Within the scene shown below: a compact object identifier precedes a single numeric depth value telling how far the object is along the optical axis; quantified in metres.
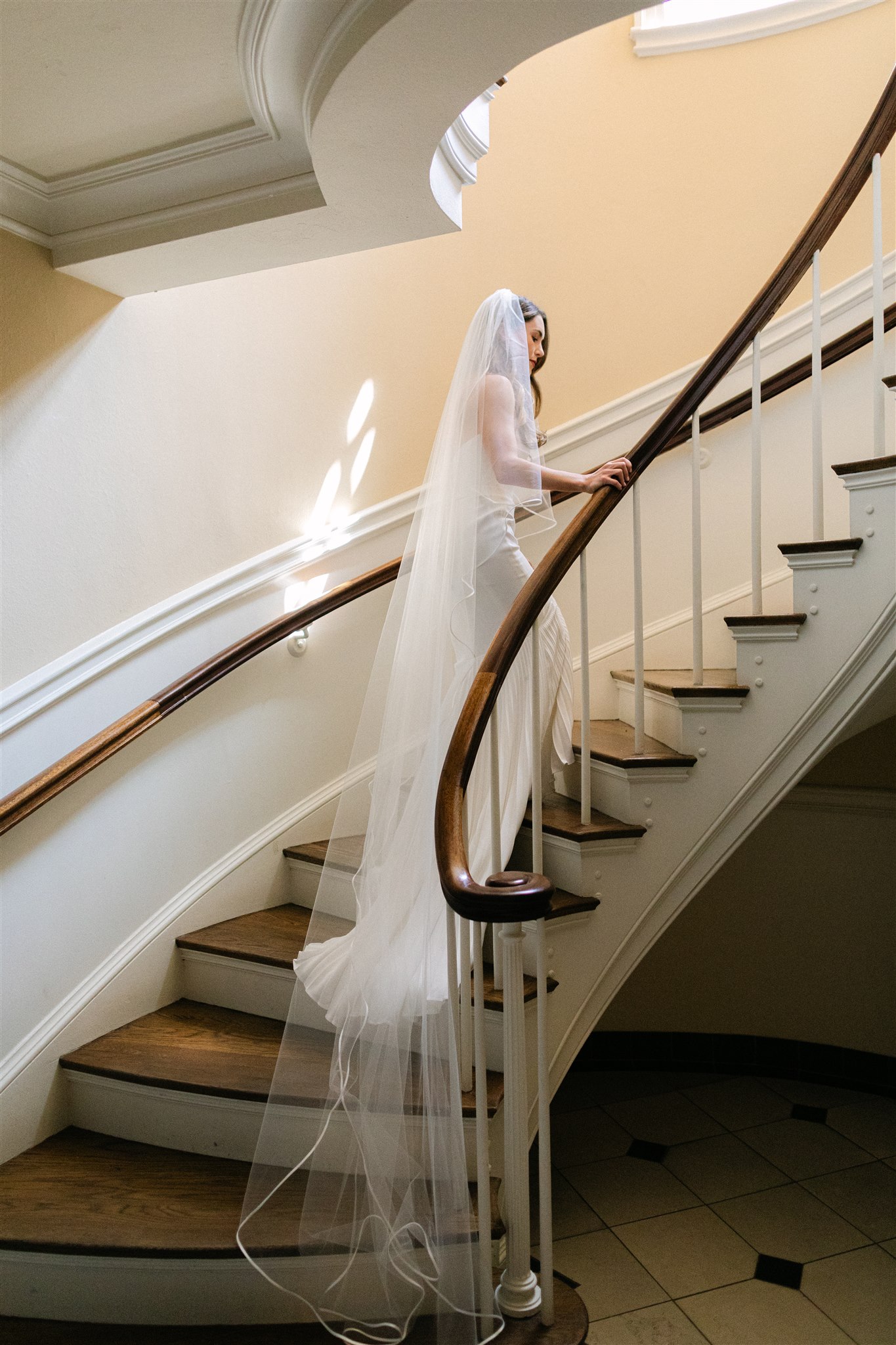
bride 1.77
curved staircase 2.01
